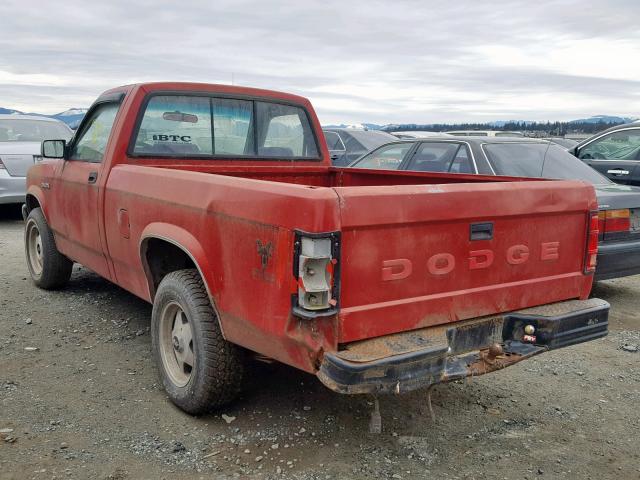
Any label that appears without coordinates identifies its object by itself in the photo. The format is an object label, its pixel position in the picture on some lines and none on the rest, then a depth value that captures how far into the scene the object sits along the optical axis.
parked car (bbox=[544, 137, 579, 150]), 16.83
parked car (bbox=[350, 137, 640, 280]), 5.51
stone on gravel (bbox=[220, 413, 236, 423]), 3.47
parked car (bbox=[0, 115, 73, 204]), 9.82
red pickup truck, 2.67
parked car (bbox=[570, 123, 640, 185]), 8.33
